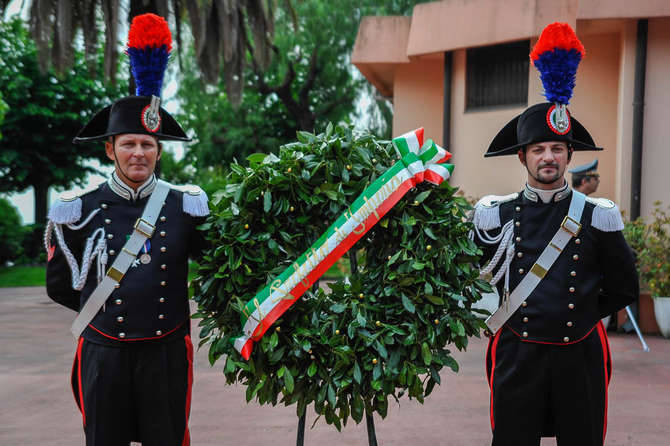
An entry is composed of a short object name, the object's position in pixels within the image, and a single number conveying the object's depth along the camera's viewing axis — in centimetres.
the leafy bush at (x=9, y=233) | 1952
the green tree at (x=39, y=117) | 2245
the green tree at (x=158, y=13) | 1142
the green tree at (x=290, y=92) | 2195
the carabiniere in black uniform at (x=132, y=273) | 300
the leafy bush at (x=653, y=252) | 834
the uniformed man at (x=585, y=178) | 711
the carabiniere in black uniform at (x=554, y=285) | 305
